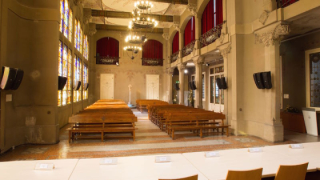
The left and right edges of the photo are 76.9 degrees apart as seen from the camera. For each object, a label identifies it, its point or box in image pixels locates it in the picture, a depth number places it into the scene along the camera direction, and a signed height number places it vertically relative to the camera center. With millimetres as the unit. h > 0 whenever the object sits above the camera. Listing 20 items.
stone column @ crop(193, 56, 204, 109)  11844 +724
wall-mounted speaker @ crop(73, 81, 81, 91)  11062 +462
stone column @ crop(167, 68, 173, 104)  17797 +949
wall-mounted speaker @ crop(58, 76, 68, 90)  7371 +425
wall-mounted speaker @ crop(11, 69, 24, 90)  5279 +380
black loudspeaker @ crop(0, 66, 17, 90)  4902 +410
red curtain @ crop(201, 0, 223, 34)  10552 +4281
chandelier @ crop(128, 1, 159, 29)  10570 +3793
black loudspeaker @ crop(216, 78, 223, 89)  8438 +385
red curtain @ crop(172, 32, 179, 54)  17547 +4414
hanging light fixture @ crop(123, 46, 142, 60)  14716 +3341
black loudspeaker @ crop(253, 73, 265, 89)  6793 +410
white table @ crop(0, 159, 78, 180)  1993 -822
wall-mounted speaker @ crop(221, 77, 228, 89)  8312 +376
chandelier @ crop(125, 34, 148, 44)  12766 +3416
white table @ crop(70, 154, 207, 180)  2033 -841
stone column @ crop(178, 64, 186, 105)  14898 +818
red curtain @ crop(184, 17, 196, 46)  14047 +4409
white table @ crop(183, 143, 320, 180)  2205 -859
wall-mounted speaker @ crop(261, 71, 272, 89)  6582 +418
